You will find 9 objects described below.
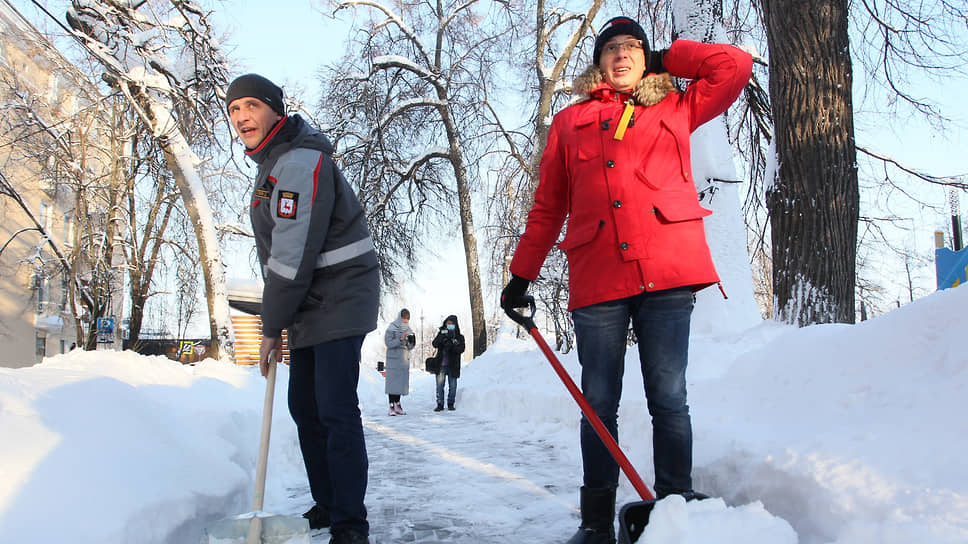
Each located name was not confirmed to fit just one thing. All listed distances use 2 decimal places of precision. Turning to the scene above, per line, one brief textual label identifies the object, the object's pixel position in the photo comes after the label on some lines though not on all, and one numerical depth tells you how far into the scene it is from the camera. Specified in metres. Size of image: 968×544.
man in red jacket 2.33
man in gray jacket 2.53
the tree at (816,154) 4.93
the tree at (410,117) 15.14
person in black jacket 10.92
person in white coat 10.24
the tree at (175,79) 10.13
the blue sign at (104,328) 18.83
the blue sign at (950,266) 10.65
